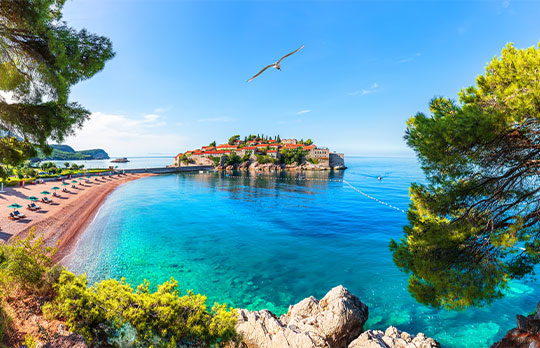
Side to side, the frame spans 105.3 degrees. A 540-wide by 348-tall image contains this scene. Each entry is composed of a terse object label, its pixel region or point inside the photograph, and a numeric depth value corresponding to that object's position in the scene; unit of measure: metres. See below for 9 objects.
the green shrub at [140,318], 5.21
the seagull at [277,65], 7.57
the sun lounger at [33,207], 21.05
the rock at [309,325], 6.43
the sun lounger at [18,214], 18.25
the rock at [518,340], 5.21
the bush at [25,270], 6.55
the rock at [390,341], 6.21
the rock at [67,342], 4.39
